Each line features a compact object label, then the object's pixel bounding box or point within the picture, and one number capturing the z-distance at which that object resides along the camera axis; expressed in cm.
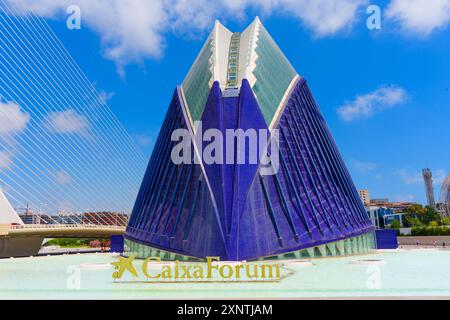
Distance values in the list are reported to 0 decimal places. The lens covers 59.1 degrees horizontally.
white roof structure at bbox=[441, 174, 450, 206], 12509
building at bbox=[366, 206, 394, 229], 12938
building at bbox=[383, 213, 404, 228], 12442
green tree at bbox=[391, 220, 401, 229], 10109
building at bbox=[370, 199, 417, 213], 14806
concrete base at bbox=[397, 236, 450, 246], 5944
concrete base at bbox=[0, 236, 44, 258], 5622
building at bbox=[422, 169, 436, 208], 15225
